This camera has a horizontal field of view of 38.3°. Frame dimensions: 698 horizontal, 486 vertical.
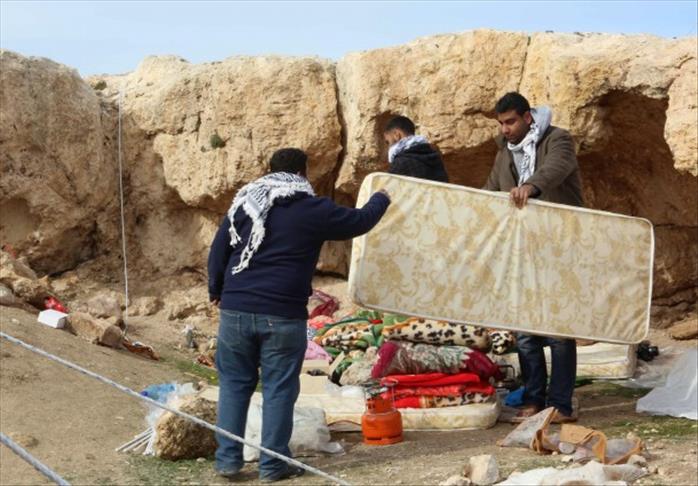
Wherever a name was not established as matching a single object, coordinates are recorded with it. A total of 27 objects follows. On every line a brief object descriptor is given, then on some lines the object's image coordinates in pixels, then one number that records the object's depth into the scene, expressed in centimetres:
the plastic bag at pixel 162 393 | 584
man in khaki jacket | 573
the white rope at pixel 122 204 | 1101
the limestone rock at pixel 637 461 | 457
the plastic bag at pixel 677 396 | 602
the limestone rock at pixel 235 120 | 1048
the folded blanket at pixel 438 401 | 607
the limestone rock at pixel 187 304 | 1057
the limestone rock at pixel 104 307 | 955
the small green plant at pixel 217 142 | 1068
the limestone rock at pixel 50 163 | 1018
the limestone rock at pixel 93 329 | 806
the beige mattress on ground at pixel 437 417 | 595
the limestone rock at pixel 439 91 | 973
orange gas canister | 559
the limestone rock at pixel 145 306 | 1052
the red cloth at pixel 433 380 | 612
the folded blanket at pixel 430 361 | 620
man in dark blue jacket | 488
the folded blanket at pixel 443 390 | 607
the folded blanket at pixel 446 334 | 639
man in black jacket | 607
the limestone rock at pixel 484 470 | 446
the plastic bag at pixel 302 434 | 531
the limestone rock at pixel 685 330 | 935
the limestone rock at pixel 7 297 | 830
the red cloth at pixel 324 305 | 1030
